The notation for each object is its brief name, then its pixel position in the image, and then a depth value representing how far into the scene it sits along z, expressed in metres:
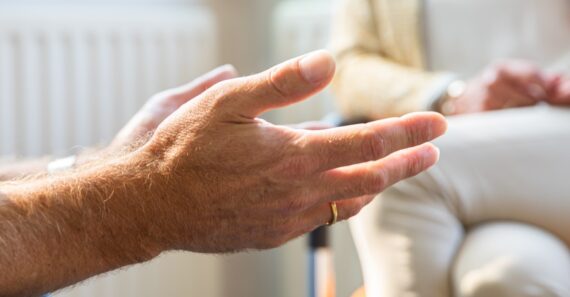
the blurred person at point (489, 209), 0.78
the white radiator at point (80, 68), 1.47
